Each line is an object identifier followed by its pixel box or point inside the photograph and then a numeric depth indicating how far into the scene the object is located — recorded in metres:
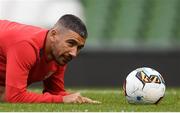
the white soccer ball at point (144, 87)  18.03
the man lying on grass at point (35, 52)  17.33
